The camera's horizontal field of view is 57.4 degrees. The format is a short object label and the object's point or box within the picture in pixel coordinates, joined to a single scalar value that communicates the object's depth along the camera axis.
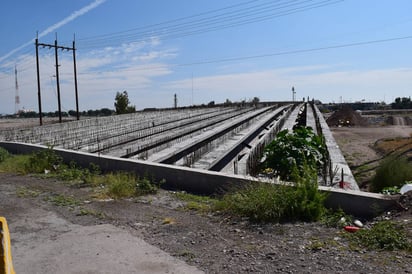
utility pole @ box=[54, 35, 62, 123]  32.72
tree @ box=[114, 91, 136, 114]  57.16
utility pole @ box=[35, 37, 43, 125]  31.13
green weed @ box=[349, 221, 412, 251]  4.35
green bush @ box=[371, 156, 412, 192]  9.35
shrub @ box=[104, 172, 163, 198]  7.74
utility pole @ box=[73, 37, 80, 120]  35.16
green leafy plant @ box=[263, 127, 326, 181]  8.39
